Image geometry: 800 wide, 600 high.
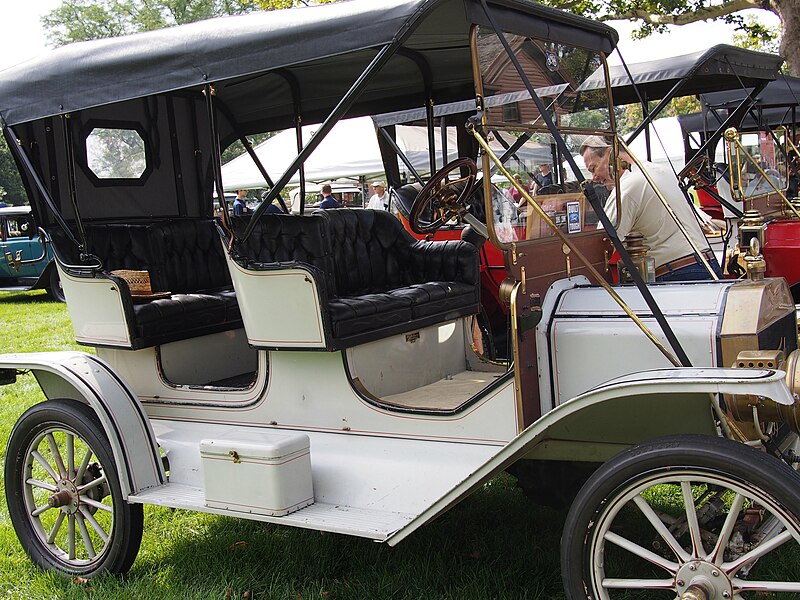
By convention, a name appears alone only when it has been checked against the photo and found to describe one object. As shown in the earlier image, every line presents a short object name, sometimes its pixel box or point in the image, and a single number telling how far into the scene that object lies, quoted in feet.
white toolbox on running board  9.60
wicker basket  12.84
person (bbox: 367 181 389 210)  42.32
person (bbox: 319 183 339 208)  46.43
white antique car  7.80
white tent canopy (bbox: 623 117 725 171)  48.14
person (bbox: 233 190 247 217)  33.96
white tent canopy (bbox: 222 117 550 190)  40.65
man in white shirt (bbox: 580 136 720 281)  13.97
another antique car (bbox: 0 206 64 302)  46.24
